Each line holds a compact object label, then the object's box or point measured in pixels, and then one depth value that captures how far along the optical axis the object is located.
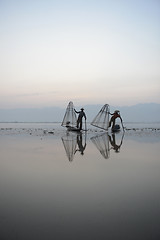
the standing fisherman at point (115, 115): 23.34
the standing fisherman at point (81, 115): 22.41
